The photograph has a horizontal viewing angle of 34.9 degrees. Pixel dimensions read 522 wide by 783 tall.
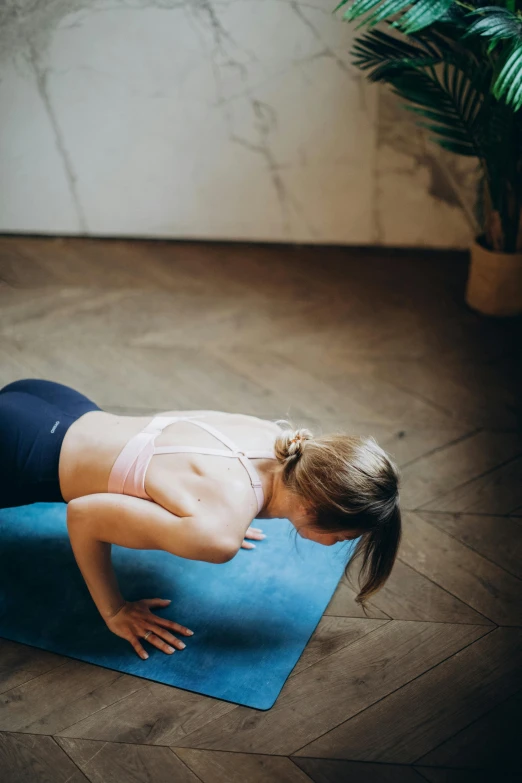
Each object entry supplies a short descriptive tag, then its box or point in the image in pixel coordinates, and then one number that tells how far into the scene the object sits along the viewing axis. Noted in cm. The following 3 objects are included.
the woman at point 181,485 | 141
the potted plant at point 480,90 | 193
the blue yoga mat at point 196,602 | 150
